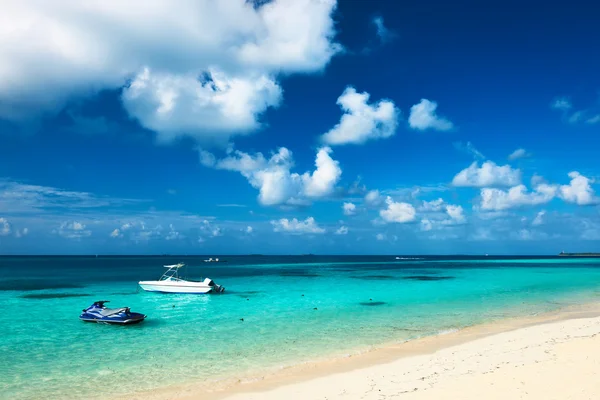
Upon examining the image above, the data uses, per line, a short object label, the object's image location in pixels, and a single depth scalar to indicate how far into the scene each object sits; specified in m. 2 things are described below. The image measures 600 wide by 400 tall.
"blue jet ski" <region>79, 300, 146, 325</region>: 26.23
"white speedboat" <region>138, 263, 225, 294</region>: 44.09
